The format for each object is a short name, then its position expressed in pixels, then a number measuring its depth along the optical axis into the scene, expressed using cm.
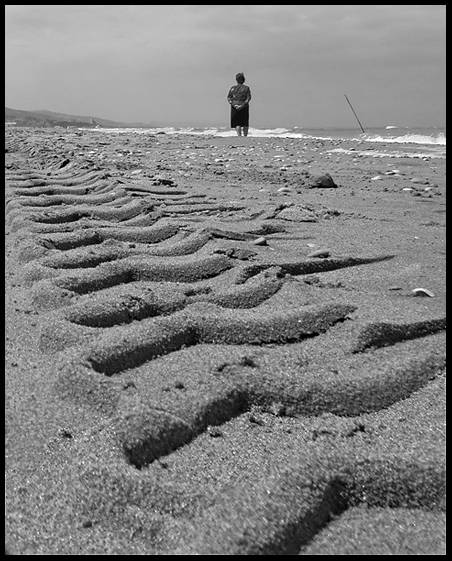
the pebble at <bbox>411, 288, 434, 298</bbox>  219
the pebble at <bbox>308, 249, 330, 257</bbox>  264
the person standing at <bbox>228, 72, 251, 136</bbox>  1184
